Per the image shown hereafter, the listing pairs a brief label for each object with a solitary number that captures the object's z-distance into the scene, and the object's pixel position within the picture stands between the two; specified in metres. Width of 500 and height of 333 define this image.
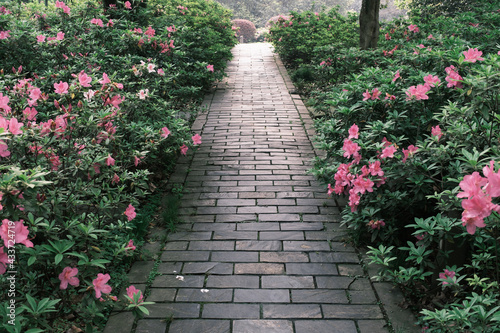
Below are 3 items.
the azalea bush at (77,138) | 1.88
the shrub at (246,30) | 25.28
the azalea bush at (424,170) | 1.96
